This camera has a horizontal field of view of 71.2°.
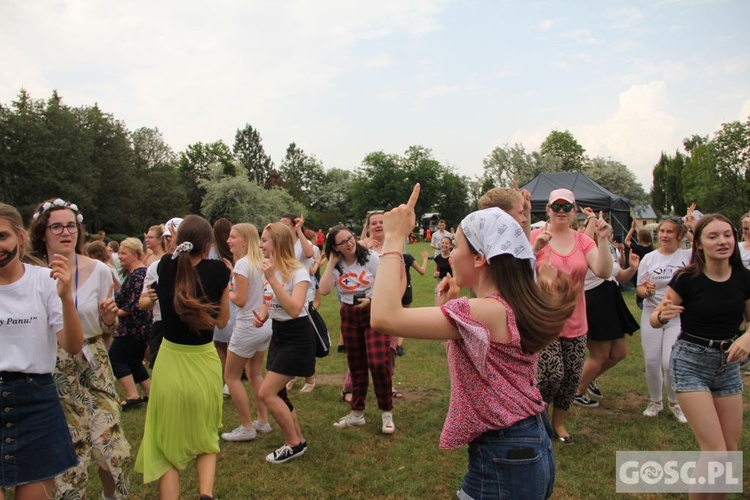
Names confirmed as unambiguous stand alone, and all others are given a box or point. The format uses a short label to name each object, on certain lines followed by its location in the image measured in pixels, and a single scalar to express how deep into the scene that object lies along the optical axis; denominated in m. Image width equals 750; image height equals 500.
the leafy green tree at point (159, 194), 53.34
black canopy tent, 17.09
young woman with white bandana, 2.06
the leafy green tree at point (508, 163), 64.06
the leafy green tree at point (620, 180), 52.38
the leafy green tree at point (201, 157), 84.50
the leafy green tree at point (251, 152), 86.88
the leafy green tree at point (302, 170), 94.38
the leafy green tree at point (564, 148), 69.16
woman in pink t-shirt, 4.80
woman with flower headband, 3.45
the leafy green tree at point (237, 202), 55.12
